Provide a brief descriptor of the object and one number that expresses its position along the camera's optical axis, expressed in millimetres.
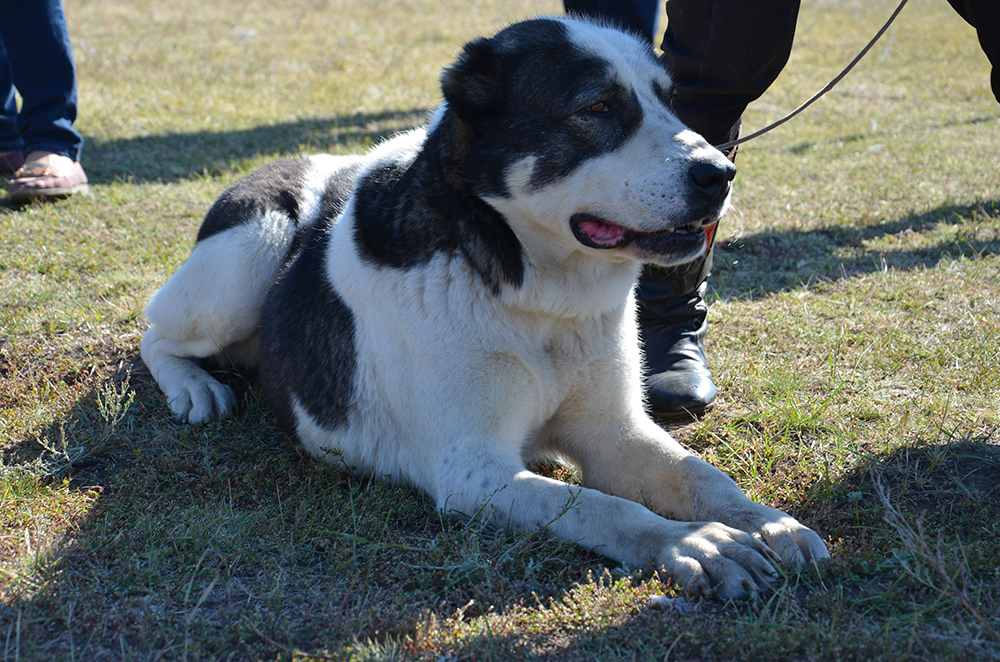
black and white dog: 2139
